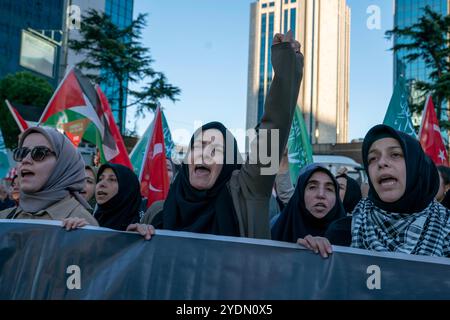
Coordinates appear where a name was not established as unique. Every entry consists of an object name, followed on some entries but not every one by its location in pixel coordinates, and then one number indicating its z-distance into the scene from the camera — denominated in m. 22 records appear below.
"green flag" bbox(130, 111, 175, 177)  6.50
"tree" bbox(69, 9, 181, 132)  20.02
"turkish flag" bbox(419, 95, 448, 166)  5.71
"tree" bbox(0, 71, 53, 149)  25.61
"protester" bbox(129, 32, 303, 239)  2.07
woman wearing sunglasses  2.42
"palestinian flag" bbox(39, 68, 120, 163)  5.79
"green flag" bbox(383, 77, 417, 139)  5.74
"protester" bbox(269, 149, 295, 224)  4.45
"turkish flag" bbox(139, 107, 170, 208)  5.00
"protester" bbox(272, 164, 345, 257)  2.95
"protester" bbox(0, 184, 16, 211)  6.93
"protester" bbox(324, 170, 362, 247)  2.14
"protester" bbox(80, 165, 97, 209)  4.36
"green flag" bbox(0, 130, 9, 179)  7.98
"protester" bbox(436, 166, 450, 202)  4.07
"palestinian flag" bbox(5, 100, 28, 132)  6.18
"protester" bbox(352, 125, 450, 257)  1.90
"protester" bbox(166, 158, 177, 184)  5.66
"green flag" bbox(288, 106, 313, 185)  5.83
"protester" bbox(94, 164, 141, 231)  3.38
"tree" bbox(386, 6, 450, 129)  15.70
